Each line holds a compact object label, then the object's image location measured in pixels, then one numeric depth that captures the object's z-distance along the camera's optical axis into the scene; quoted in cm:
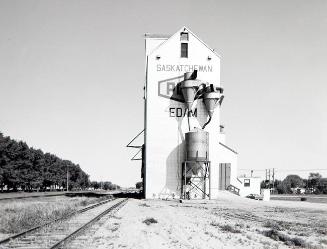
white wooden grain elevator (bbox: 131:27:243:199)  4100
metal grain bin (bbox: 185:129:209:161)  3994
